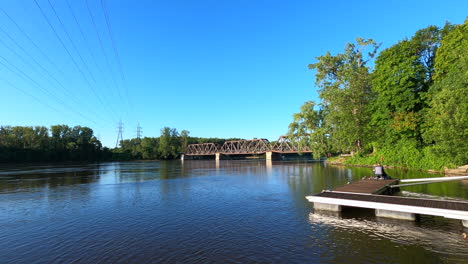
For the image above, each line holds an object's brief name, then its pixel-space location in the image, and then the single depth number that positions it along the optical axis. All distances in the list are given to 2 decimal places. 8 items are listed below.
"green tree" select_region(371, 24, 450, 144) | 32.12
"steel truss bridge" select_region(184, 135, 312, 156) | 57.72
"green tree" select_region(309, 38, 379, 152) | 42.19
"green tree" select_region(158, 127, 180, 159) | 140.38
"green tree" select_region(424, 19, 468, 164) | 22.50
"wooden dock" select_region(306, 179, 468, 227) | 9.75
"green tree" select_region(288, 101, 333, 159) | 50.50
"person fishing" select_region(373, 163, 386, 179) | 19.08
